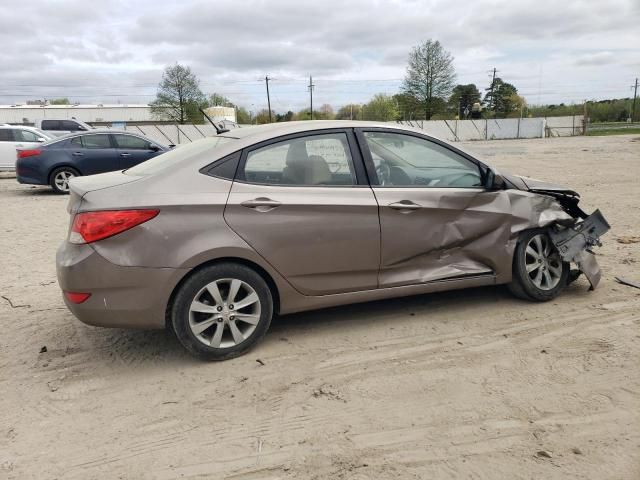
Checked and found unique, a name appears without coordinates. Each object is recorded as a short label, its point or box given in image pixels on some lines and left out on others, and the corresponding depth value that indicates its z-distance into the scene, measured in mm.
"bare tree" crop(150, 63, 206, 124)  57875
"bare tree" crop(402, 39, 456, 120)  65438
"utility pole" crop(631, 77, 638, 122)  77662
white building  77000
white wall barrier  50344
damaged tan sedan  3469
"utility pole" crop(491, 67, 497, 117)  83538
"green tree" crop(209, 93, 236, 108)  83512
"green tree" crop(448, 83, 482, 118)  66875
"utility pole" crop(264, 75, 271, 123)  67256
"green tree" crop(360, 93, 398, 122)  74550
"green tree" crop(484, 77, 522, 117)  83250
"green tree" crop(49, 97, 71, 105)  105719
